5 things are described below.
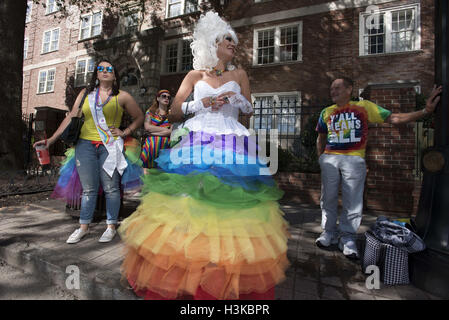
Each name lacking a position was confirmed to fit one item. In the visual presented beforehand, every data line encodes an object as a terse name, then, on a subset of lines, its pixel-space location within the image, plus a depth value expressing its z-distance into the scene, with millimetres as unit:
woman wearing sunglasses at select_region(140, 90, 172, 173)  3964
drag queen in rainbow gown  1617
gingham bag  2291
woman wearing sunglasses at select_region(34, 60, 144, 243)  3016
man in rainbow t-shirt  2939
